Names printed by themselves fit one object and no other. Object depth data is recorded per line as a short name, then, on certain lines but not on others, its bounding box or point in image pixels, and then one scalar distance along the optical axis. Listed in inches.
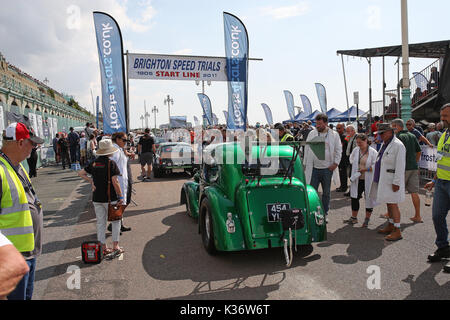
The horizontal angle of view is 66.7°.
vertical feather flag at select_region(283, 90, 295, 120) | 1325.0
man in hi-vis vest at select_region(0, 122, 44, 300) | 99.0
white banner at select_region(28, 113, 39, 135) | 770.1
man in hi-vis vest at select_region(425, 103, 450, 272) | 179.2
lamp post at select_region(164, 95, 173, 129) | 2827.3
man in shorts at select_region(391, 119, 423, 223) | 271.0
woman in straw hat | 201.6
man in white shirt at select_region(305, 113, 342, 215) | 261.4
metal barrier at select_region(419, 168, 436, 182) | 439.8
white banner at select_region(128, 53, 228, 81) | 468.4
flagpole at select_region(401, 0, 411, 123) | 480.4
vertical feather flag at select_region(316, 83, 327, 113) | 1095.0
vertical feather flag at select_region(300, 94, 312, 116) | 1267.2
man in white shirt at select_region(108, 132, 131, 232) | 241.1
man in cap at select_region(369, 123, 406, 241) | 222.2
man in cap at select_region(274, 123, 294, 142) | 347.9
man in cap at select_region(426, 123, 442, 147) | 448.1
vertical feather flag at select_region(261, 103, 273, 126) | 1587.1
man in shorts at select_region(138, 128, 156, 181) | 532.4
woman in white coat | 258.8
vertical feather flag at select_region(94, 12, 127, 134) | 410.6
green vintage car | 185.0
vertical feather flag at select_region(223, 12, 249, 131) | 477.1
